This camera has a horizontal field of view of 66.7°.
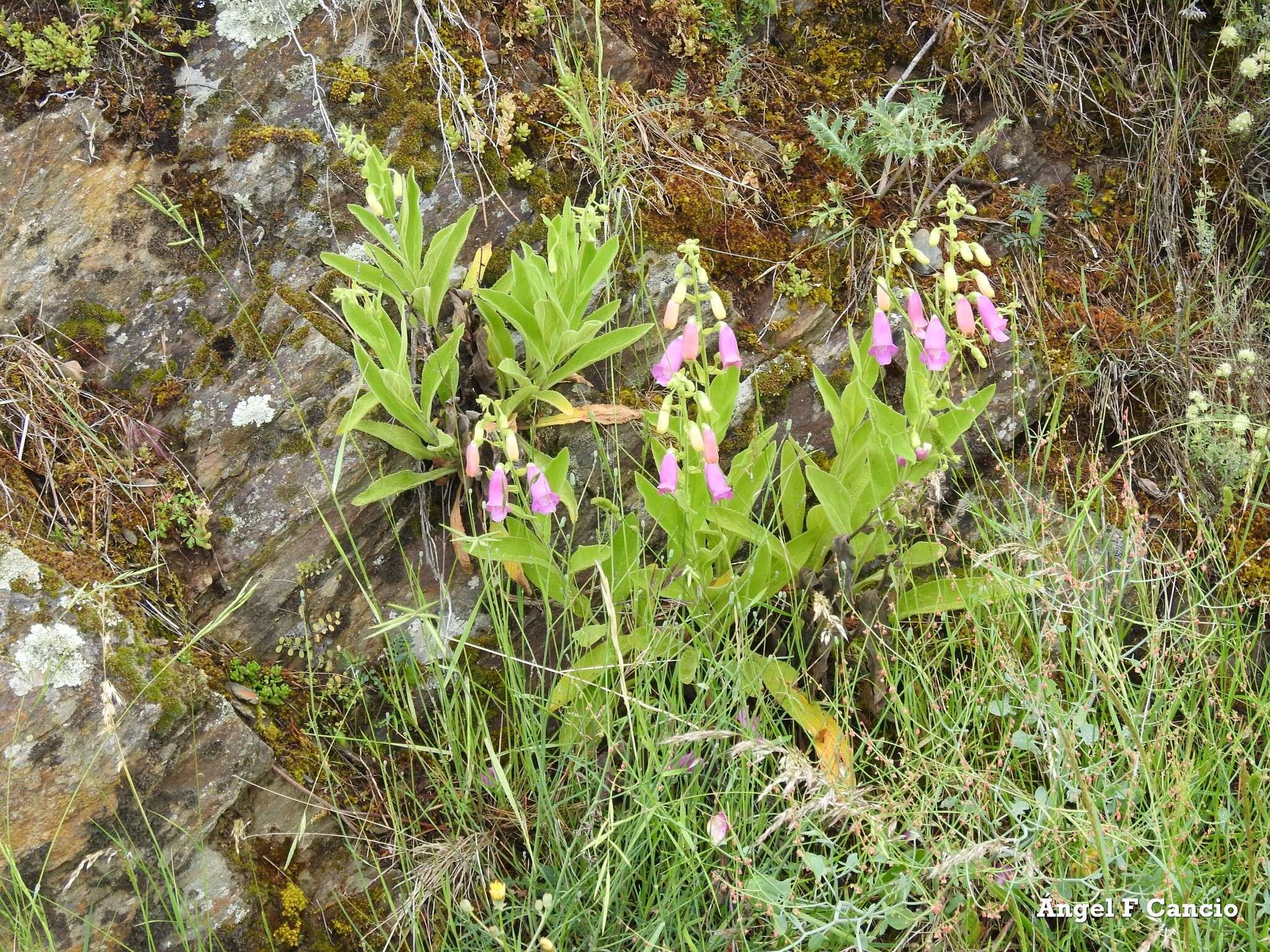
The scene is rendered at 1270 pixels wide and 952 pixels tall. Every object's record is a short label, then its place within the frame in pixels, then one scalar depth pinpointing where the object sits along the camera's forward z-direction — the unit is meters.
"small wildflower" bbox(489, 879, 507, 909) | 2.38
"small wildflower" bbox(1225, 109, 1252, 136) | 3.64
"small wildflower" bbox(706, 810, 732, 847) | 2.35
